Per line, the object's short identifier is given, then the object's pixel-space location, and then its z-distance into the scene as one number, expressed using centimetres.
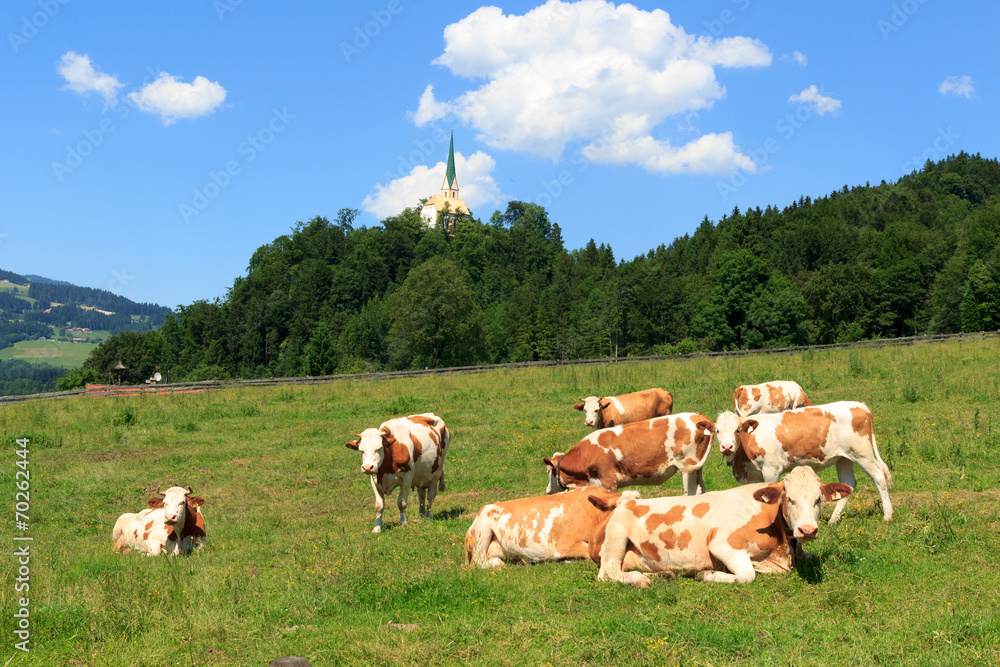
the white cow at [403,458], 1193
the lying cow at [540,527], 857
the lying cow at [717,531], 713
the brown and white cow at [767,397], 2028
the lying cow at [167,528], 1088
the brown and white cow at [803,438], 1037
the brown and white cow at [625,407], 1777
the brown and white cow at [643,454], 1121
